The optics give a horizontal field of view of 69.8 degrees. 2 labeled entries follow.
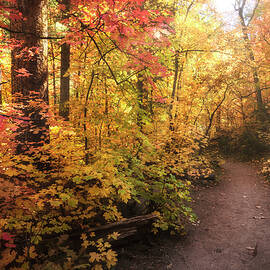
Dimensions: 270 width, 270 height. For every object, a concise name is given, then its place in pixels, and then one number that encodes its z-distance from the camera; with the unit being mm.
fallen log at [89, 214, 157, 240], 4309
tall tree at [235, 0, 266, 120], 15273
